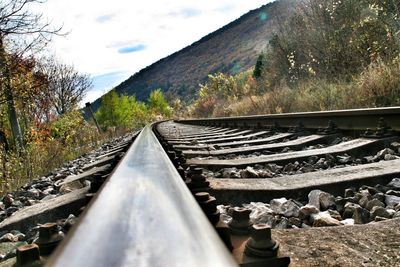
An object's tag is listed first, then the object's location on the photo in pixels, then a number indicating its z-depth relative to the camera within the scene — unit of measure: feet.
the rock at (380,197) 6.13
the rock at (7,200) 11.39
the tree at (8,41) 37.68
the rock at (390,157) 9.04
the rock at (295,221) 5.50
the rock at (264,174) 8.83
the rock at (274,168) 9.56
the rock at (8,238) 6.73
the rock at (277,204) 5.95
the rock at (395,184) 6.53
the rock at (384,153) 9.53
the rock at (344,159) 9.57
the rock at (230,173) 9.08
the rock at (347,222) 5.18
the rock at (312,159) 9.83
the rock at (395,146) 10.20
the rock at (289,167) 9.41
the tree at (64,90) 129.90
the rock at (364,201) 5.92
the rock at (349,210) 5.65
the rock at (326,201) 6.05
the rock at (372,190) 6.53
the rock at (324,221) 5.12
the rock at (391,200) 5.87
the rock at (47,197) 10.63
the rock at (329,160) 9.46
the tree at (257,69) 102.97
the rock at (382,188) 6.57
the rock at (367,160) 9.48
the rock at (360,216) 5.40
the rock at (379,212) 5.32
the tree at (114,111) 122.11
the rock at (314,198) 6.08
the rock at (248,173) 8.83
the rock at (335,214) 5.59
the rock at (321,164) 9.28
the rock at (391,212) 5.30
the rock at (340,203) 6.10
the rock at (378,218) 5.13
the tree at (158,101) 191.19
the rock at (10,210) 9.97
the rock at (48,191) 11.91
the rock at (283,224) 5.36
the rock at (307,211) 5.55
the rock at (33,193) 11.89
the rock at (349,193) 6.46
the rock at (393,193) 6.23
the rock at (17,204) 10.68
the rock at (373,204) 5.75
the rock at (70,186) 11.08
